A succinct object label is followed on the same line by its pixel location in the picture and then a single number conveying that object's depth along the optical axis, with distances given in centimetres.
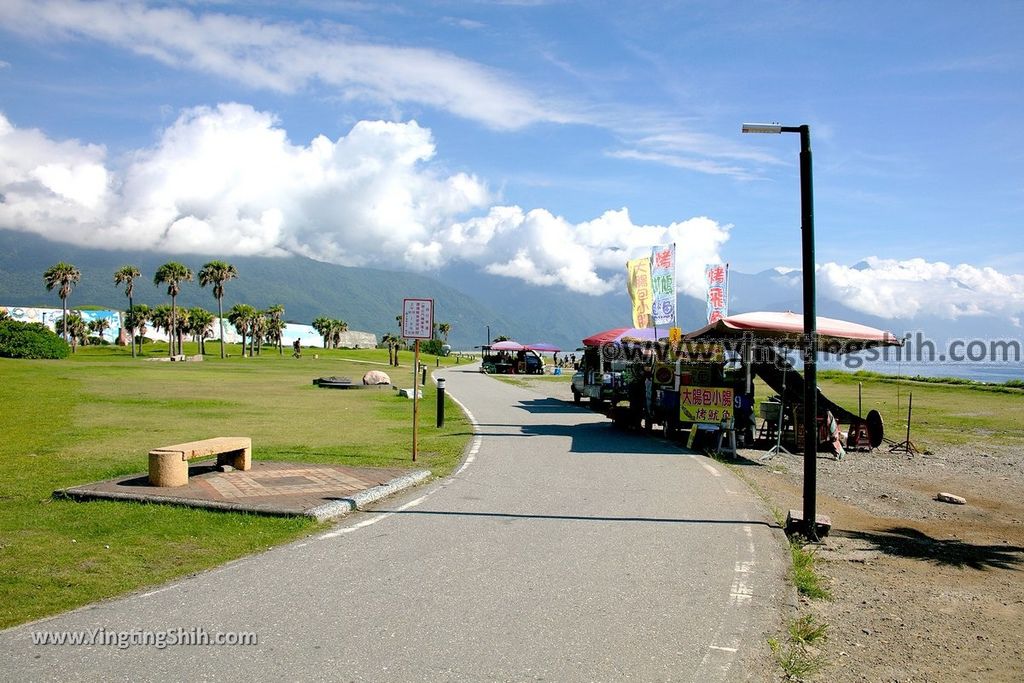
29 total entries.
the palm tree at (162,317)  11689
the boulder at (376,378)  3576
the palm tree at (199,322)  11903
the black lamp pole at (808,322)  793
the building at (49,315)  13162
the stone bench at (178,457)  909
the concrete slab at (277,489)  828
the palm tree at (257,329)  10551
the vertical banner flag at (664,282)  1900
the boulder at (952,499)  1064
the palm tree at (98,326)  14623
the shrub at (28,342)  6197
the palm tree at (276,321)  12862
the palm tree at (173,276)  8888
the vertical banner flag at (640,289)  2061
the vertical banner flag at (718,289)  2008
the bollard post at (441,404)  1784
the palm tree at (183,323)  11508
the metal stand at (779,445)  1490
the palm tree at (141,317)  12572
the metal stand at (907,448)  1602
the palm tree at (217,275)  9069
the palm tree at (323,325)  15058
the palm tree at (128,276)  9682
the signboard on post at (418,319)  1245
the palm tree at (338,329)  15112
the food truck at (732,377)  1504
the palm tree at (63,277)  9319
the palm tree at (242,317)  10306
